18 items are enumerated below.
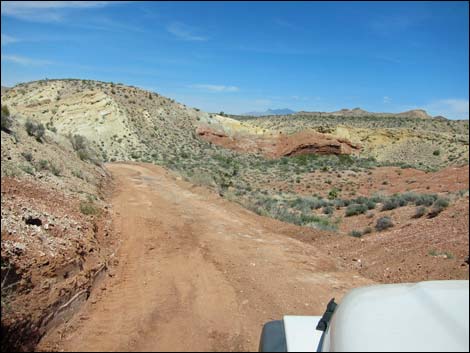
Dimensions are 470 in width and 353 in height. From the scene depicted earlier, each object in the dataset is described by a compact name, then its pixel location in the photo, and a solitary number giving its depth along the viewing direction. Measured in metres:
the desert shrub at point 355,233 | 15.48
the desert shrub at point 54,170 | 13.55
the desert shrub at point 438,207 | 15.45
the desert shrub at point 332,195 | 28.04
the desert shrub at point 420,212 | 16.48
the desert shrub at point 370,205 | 21.42
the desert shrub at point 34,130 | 15.97
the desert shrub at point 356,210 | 21.02
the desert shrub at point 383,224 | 15.84
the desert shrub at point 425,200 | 18.75
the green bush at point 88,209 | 11.14
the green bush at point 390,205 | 19.78
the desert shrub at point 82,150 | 20.33
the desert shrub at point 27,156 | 12.90
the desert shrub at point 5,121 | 13.72
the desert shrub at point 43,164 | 13.19
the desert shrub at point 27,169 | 11.90
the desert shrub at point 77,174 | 15.38
